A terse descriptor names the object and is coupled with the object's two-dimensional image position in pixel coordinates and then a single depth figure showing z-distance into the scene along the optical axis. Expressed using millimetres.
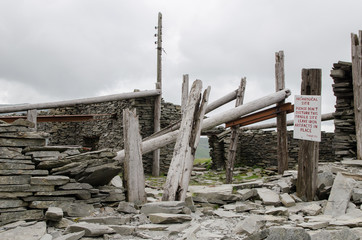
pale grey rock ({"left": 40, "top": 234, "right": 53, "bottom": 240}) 3842
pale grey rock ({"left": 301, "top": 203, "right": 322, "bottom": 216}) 4875
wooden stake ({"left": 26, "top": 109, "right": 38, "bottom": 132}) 6812
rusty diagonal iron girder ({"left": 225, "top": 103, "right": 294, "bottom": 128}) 7621
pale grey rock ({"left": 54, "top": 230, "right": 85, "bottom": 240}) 3604
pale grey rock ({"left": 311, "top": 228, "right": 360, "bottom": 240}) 3346
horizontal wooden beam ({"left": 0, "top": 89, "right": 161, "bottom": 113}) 6991
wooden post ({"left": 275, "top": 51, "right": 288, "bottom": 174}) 7861
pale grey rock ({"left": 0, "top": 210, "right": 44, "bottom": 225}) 4363
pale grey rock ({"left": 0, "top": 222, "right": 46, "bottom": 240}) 3867
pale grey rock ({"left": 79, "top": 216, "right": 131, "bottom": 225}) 4391
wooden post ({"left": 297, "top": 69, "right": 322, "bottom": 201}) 5750
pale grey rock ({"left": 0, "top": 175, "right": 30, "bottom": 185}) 4398
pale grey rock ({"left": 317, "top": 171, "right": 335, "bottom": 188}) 5801
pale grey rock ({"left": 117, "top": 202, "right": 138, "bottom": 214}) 4922
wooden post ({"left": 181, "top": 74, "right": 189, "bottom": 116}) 10750
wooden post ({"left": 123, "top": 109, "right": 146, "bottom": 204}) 5398
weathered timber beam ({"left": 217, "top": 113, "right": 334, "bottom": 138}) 10203
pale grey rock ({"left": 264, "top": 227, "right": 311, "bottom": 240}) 3278
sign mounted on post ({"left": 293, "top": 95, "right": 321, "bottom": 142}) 5660
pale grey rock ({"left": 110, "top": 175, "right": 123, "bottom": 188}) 5565
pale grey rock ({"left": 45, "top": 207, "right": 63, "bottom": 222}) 4305
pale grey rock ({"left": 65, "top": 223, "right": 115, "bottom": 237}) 3828
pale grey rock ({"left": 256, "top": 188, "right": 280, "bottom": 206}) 5594
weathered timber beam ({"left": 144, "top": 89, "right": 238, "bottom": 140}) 8867
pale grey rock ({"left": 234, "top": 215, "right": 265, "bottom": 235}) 3961
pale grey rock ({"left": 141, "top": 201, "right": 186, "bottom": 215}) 4805
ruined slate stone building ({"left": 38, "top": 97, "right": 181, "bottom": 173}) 11781
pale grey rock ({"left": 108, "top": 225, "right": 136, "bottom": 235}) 4090
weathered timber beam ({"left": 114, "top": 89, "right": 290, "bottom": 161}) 6000
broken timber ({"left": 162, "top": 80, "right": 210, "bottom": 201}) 5379
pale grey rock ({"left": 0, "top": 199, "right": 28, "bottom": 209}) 4375
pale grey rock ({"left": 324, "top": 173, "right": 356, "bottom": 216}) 4895
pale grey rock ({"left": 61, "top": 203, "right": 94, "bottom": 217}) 4707
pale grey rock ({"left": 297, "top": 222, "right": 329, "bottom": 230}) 4004
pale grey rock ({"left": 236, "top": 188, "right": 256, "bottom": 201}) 5932
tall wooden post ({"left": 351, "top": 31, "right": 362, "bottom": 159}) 8539
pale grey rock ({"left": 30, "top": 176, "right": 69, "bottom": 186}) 4586
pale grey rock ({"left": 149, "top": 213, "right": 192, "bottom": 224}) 4430
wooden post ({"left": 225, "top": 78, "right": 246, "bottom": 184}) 8938
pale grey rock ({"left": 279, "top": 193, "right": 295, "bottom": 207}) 5453
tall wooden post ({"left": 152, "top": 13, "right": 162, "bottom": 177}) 11641
